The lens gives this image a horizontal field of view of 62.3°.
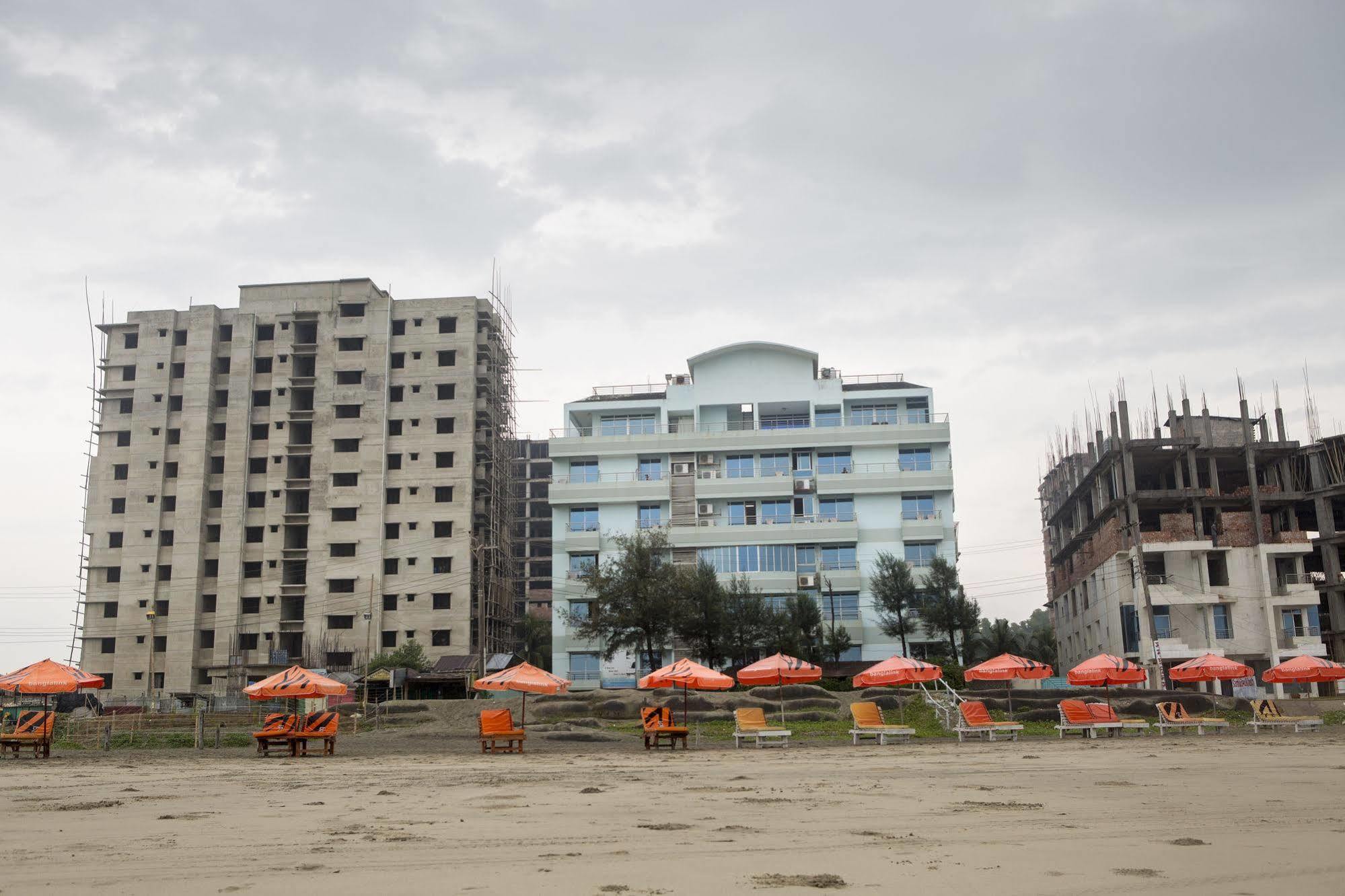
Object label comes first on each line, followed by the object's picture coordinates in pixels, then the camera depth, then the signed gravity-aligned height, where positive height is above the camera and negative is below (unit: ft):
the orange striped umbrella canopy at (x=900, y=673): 103.35 -3.29
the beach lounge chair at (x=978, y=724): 98.78 -7.91
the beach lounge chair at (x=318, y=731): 95.14 -6.76
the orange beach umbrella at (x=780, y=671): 109.40 -3.07
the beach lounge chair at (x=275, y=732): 94.79 -6.64
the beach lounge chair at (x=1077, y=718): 103.50 -8.07
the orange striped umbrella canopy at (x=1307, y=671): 116.26 -4.65
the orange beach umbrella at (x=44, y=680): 103.30 -1.91
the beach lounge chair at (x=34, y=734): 97.86 -6.57
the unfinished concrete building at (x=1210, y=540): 208.85 +17.12
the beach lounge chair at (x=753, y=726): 100.12 -7.70
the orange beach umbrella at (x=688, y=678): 104.14 -3.33
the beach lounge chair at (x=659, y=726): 98.58 -7.40
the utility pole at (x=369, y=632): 248.52 +4.15
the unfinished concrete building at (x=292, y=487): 267.18 +40.88
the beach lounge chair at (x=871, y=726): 97.71 -7.84
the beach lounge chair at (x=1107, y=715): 103.65 -7.78
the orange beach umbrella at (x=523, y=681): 102.12 -3.16
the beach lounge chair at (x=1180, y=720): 106.42 -8.71
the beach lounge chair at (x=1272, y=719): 107.38 -8.84
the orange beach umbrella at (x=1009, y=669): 106.63 -3.35
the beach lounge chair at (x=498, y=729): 97.55 -7.11
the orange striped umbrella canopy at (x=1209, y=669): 116.57 -4.28
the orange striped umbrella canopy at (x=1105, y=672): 112.27 -4.11
